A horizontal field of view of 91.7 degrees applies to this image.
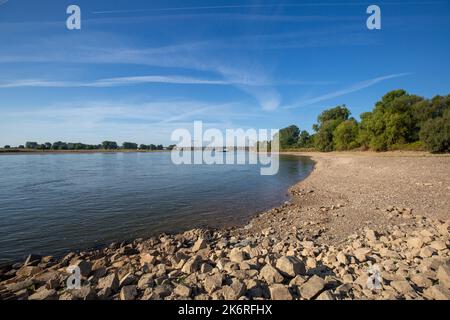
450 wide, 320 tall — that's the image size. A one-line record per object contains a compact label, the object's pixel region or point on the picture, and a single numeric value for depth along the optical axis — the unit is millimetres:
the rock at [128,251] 7664
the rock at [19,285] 5547
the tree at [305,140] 111075
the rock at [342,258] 5156
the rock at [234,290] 3945
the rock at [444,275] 3982
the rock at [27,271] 6539
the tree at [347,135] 66812
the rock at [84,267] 5998
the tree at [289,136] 126812
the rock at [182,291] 4129
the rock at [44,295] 4577
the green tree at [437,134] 35125
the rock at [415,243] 5564
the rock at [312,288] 3887
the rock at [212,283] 4234
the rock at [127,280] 4824
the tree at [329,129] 77625
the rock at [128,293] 4227
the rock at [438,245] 5309
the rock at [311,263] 5164
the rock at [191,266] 5251
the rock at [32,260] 7257
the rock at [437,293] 3674
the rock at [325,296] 3750
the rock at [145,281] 4583
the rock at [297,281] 4248
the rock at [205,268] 5199
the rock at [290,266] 4598
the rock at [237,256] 5602
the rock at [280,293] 3898
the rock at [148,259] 6297
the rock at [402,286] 3870
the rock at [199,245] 7265
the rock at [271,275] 4379
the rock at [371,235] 6572
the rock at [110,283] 4555
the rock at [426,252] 5068
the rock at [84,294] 4277
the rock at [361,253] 5332
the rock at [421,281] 4062
